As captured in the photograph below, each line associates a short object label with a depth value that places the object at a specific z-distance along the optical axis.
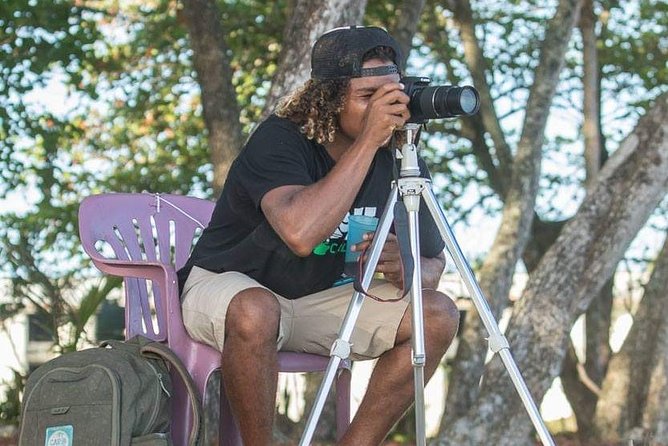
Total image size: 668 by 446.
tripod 5.77
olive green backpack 5.95
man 6.10
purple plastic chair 6.56
